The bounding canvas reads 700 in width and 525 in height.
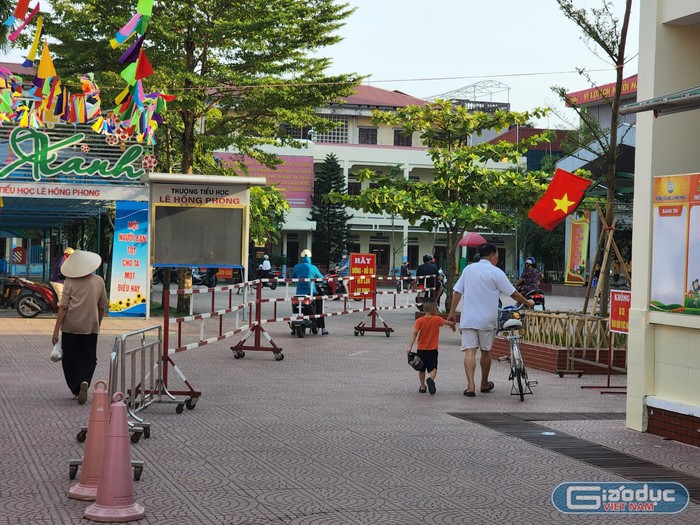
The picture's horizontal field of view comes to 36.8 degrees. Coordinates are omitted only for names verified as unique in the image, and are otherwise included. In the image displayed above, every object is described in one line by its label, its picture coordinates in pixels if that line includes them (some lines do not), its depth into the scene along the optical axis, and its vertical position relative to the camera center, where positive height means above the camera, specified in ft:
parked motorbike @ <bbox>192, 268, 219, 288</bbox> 143.13 -6.15
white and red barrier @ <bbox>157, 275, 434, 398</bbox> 37.37 -5.86
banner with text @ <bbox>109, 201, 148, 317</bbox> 82.43 -2.27
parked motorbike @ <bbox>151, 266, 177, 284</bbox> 150.19 -6.47
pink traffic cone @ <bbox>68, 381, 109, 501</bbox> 22.40 -4.70
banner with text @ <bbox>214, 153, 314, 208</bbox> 215.51 +12.24
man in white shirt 41.32 -2.55
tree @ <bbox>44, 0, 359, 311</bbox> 87.20 +15.17
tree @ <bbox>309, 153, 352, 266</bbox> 217.36 +4.52
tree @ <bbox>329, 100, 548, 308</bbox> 94.32 +5.29
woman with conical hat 37.60 -3.22
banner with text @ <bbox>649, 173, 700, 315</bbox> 31.01 +0.07
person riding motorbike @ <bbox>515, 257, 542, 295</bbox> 73.67 -2.63
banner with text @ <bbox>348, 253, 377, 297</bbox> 94.99 -2.41
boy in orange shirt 42.22 -4.10
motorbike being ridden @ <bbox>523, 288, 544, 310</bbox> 73.61 -3.74
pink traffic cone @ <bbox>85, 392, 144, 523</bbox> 20.63 -4.93
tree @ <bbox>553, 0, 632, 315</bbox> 55.01 +10.81
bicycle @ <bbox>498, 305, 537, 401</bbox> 40.68 -4.53
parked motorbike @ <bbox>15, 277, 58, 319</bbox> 82.07 -5.39
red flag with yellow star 54.44 +2.37
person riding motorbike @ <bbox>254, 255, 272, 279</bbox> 157.99 -5.02
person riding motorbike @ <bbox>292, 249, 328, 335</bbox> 70.33 -2.57
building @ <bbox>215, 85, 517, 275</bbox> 219.41 +14.34
